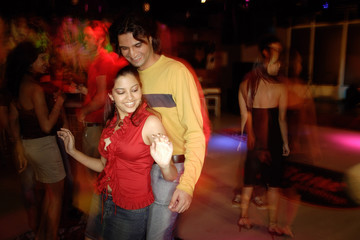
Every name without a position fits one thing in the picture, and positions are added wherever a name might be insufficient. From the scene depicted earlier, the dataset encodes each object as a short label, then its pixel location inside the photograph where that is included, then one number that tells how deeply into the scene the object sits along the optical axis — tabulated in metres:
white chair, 10.05
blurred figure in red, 3.00
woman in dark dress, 2.86
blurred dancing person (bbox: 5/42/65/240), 2.35
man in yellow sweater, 1.69
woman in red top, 1.63
